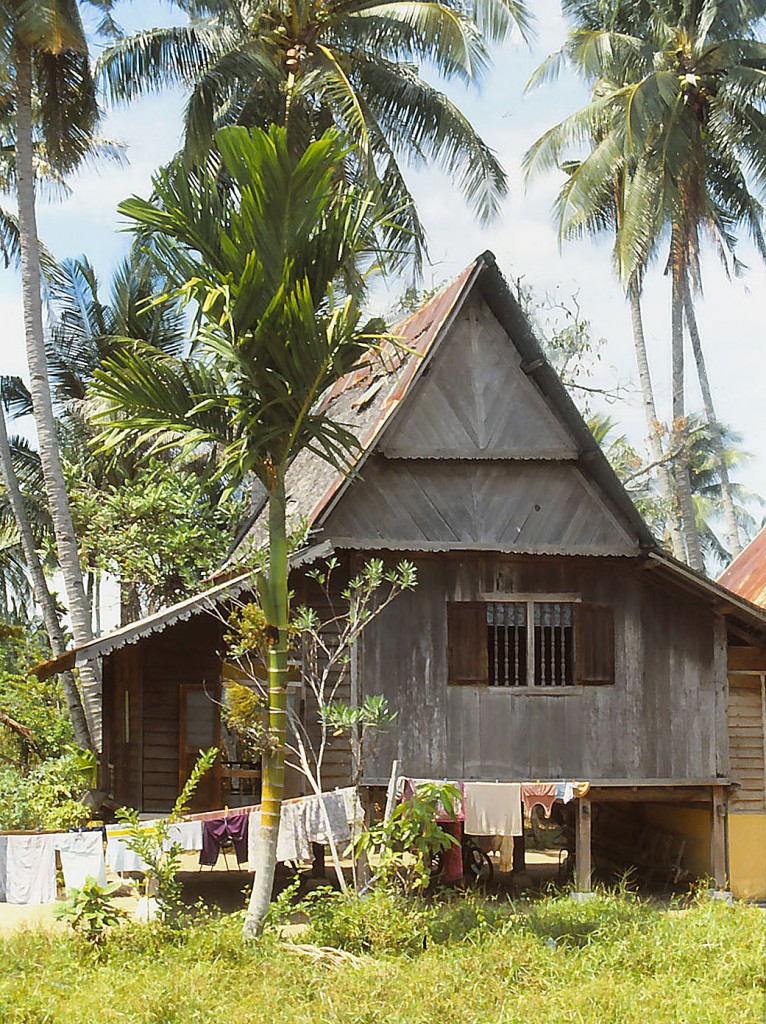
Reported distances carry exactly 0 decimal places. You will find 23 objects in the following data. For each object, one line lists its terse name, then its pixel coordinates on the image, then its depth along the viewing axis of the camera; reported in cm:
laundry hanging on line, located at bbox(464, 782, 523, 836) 1380
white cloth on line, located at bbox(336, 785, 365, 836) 1198
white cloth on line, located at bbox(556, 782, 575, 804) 1430
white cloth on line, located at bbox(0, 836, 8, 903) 1305
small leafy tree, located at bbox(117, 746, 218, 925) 1080
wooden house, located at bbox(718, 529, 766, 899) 1580
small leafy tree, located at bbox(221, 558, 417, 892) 1159
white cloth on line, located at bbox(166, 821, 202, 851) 1275
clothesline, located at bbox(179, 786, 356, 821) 1271
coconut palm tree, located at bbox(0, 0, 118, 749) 1866
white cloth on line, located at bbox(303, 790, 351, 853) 1285
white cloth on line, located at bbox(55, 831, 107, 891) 1249
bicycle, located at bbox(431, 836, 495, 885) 1562
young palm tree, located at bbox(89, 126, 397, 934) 1051
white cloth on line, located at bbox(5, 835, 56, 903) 1291
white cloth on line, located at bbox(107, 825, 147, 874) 1225
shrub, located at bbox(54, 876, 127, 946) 1055
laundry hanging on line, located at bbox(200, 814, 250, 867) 1277
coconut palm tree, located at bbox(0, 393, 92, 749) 2084
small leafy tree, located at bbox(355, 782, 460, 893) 1130
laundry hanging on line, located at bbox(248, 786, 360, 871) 1286
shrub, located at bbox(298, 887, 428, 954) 1066
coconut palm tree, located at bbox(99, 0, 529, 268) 2059
